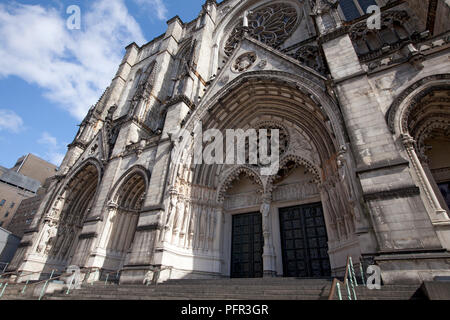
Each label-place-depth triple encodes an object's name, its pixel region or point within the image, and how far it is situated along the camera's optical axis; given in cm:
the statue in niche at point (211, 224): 929
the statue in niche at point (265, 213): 870
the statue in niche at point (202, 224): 913
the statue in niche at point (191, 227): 894
